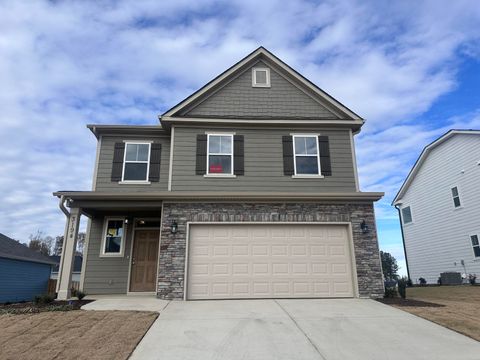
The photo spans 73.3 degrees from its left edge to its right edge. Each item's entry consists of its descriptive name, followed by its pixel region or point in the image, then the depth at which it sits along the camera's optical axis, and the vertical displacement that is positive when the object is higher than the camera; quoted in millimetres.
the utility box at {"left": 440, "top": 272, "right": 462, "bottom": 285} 15709 -364
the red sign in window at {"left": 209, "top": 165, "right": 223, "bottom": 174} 10734 +3295
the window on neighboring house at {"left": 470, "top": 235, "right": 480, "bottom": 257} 15177 +1153
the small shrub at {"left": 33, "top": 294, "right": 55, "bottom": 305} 8344 -687
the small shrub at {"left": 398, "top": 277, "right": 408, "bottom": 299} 9695 -532
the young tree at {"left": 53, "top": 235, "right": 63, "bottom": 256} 46806 +3822
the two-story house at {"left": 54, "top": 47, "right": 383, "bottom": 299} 9523 +2129
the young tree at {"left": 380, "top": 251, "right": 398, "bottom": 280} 43344 +885
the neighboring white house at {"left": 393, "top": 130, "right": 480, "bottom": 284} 15438 +3281
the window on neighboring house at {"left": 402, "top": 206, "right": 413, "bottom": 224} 20391 +3457
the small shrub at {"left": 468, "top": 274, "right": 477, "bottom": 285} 14794 -348
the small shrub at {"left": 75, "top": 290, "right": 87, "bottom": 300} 8969 -634
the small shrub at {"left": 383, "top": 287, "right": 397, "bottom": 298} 9656 -646
